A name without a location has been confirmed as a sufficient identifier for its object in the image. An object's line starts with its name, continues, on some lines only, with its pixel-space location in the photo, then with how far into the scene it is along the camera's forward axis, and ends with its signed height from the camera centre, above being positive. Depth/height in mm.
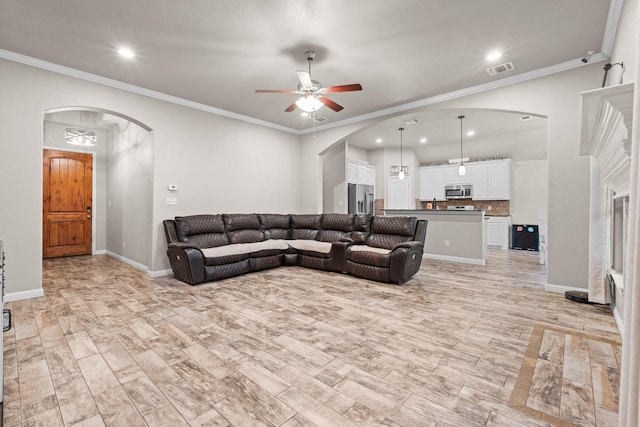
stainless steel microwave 8562 +597
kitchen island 5836 -497
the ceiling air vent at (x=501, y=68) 3711 +1843
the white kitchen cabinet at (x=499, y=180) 8000 +882
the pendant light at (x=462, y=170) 7173 +1010
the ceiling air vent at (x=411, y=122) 6107 +1887
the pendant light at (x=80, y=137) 5652 +1416
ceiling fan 3238 +1364
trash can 7615 -657
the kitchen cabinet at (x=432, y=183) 9070 +900
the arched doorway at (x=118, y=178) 5078 +629
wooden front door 6098 +140
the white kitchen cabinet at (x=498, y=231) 7961 -534
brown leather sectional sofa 4227 -566
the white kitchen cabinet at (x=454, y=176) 8617 +1039
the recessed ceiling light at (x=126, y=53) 3377 +1838
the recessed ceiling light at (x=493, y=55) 3434 +1849
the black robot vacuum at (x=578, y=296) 3437 -995
